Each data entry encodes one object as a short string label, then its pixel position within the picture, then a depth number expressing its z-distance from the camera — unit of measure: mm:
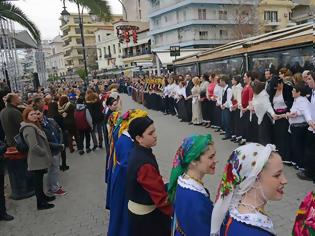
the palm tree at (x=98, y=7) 10758
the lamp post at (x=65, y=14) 13836
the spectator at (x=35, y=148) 5488
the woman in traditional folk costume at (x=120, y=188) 3381
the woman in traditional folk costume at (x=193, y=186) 2230
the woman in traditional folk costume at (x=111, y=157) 4520
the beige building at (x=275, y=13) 52656
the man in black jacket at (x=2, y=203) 5340
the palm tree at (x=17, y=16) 12059
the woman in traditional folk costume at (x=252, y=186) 1838
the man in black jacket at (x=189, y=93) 12828
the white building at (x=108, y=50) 73312
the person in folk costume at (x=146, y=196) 2838
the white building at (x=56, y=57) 104312
